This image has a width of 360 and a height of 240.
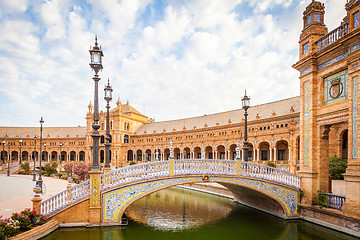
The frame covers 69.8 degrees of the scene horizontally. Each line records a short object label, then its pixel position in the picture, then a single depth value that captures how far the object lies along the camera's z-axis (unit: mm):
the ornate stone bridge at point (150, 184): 11328
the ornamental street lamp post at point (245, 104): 14680
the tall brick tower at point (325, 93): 10766
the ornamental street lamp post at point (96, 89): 11609
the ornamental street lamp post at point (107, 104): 15252
